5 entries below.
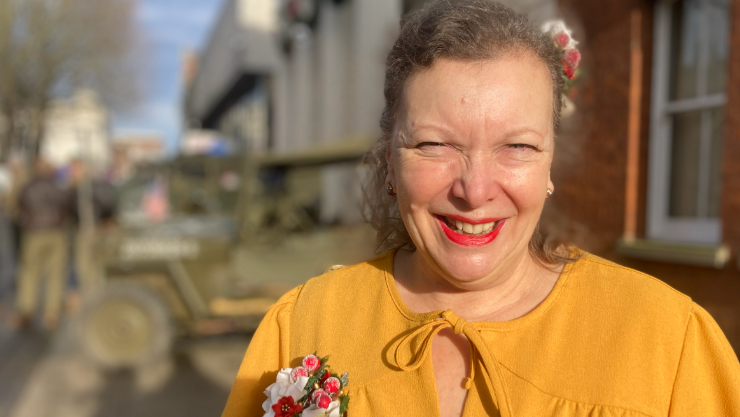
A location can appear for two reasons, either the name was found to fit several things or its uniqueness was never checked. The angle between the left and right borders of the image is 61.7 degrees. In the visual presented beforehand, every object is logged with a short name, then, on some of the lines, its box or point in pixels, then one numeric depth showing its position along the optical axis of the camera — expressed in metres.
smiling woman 1.13
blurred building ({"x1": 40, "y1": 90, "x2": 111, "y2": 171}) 15.30
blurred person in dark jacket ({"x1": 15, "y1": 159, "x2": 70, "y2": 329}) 6.92
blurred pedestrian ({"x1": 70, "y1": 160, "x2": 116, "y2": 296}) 6.82
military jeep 5.35
